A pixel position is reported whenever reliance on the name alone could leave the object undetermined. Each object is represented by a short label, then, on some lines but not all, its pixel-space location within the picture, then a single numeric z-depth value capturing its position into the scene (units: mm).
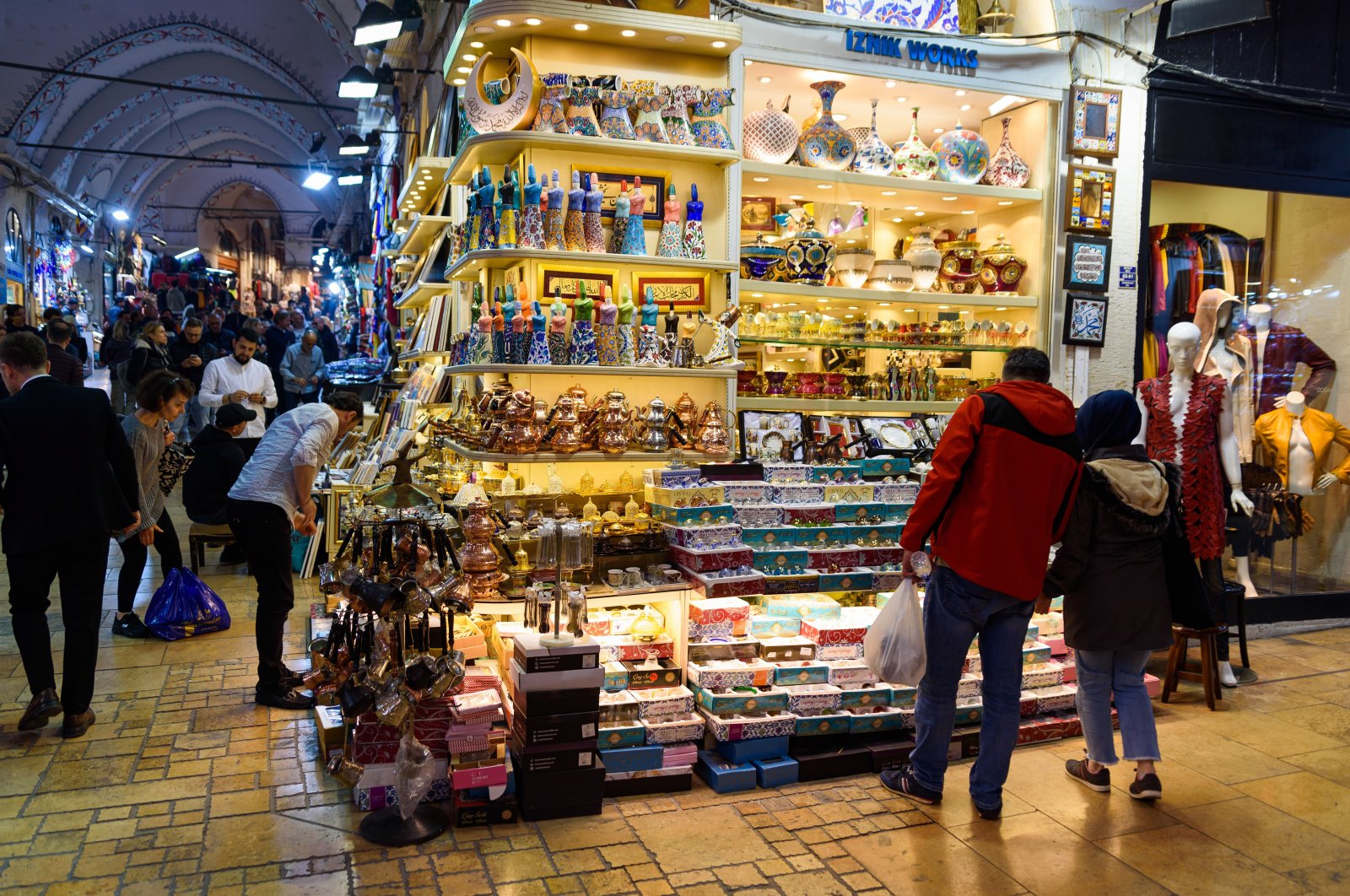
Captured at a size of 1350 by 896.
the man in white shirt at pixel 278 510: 4398
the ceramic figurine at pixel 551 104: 4516
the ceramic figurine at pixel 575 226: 4582
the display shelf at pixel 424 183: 6633
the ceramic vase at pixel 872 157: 5711
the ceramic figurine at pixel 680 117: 4762
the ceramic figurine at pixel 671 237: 4805
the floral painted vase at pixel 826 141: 5578
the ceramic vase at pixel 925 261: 5945
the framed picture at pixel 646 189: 4781
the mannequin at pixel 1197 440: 5023
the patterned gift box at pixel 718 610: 4113
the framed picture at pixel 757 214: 5805
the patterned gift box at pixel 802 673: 4051
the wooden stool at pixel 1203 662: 4707
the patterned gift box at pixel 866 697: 4035
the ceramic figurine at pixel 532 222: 4469
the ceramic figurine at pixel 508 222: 4457
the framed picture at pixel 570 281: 4707
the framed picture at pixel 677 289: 4898
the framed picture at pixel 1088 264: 5914
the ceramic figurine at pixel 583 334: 4543
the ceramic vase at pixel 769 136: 5434
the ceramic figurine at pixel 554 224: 4523
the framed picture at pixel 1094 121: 5824
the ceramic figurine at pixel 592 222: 4598
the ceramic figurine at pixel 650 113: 4699
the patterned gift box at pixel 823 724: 3924
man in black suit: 4000
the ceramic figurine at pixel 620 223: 4645
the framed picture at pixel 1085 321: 5930
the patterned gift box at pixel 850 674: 4078
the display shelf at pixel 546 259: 4449
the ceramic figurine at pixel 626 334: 4646
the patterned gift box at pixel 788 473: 4691
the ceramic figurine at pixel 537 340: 4414
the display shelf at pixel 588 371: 4406
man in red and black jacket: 3369
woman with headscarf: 3611
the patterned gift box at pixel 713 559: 4148
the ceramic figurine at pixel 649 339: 4711
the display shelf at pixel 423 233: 6902
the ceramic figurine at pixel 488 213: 4508
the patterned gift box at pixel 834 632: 4215
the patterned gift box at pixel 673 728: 3777
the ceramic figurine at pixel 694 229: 4828
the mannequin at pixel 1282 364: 7090
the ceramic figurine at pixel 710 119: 4781
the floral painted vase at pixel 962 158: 5906
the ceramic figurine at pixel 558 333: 4469
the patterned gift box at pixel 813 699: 3938
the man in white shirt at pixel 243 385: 7414
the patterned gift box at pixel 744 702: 3883
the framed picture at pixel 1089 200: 5863
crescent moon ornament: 4461
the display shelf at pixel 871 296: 5430
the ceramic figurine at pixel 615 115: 4633
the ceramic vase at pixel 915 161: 5789
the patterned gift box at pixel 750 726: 3807
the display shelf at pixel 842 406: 5535
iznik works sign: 5398
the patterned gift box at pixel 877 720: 4004
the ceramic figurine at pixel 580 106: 4570
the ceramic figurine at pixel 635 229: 4664
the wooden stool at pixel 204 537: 7098
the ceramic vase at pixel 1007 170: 5965
